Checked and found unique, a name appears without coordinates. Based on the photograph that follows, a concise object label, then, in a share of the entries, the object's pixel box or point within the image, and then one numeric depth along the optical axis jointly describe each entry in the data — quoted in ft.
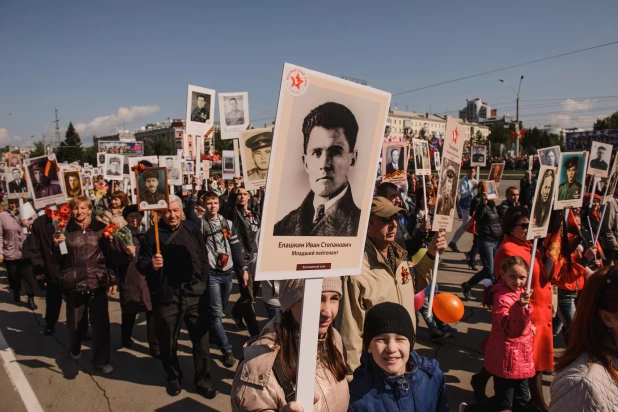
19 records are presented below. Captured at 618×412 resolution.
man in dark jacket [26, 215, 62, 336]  19.74
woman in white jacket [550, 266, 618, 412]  5.38
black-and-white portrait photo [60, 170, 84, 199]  19.04
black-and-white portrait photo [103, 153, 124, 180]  37.99
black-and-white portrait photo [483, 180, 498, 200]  26.16
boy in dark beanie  6.57
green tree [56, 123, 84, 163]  302.23
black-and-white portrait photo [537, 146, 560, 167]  26.00
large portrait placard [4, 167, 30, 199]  29.46
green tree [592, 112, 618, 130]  208.58
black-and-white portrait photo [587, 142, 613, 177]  22.15
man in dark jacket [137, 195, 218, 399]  13.85
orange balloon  13.12
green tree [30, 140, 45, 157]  268.60
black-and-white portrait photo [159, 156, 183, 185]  32.07
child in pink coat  10.98
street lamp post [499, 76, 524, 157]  112.68
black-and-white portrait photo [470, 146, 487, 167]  44.55
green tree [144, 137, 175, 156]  291.58
